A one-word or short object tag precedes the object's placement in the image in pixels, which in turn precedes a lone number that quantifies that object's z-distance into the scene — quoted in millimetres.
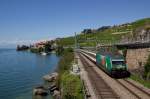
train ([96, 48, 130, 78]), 17275
